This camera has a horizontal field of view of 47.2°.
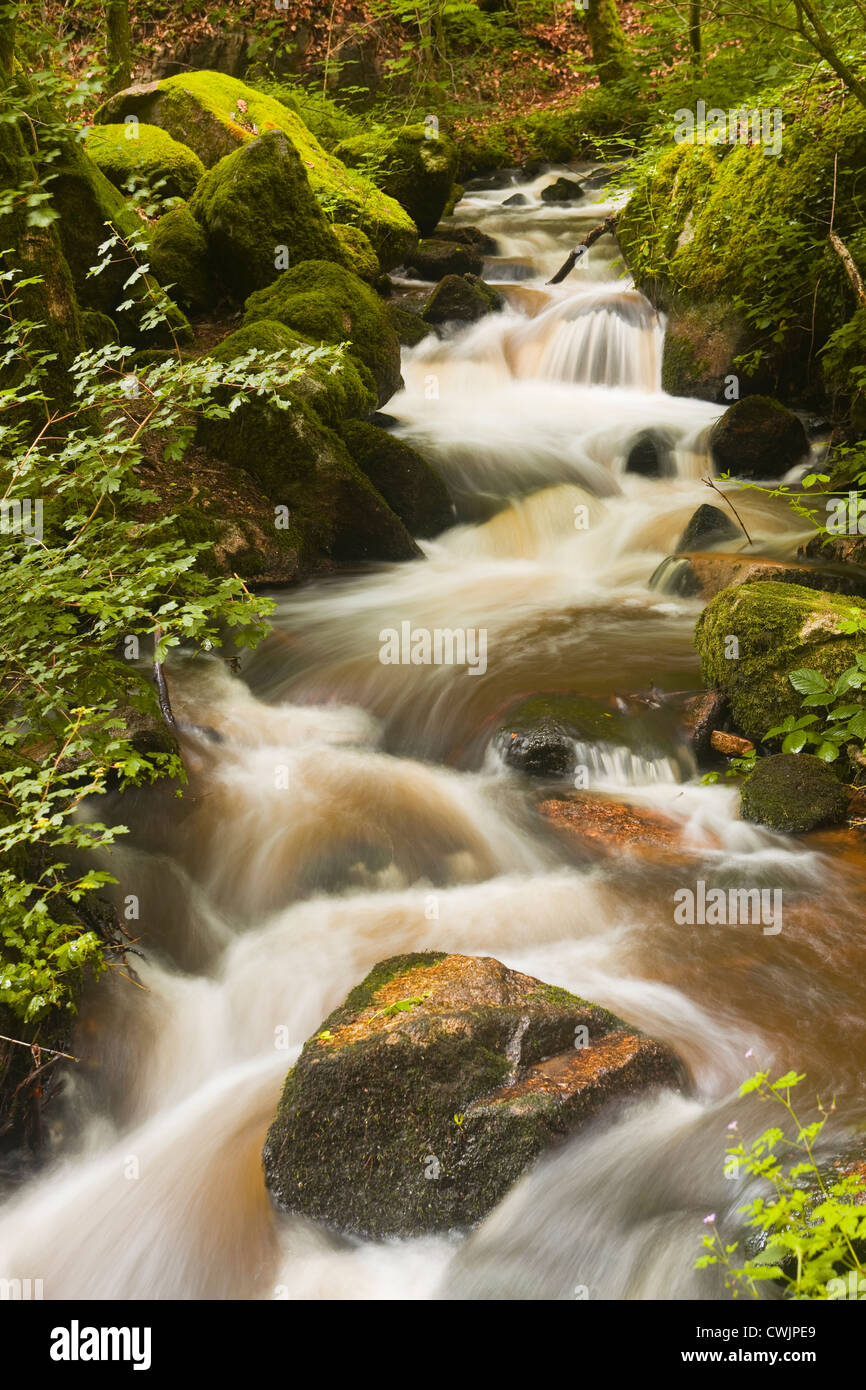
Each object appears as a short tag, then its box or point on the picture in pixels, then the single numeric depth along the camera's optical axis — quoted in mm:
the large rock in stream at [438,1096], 3055
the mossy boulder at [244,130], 10984
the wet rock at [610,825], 5055
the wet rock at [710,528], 8086
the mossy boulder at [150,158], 9820
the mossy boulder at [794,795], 4988
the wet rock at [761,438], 8852
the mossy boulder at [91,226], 7598
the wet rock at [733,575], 6520
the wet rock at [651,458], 9508
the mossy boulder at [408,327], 11695
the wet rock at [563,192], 16328
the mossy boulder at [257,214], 9336
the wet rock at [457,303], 12141
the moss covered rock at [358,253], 10812
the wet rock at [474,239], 14391
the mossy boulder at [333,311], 8812
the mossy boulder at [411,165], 14062
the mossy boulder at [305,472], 7703
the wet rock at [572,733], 5715
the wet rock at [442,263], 13562
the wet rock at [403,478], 8305
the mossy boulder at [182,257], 9375
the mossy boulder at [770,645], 5402
